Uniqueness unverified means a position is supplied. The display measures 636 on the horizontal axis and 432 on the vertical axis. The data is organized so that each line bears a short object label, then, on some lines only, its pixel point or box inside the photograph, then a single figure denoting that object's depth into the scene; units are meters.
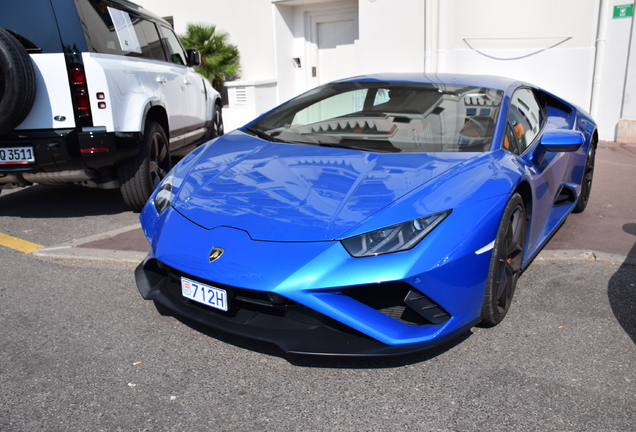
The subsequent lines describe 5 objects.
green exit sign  8.05
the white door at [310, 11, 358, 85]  10.34
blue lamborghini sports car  2.23
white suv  4.15
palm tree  10.70
